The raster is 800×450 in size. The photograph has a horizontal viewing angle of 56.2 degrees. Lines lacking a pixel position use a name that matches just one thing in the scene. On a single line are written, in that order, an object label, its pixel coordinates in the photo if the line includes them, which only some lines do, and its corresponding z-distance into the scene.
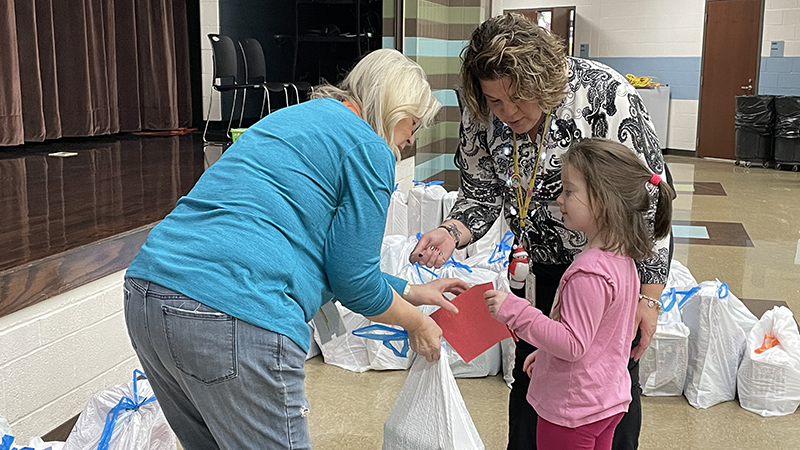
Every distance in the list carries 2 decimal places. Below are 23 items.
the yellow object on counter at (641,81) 10.84
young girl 1.44
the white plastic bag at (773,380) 2.55
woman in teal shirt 1.12
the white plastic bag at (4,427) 1.49
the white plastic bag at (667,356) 2.63
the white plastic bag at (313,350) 2.98
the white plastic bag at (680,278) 2.90
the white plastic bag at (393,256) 3.00
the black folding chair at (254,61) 6.91
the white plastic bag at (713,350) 2.61
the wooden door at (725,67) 10.34
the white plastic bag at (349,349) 2.89
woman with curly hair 1.54
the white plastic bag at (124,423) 1.59
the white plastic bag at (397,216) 3.65
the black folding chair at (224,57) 6.25
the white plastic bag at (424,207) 3.76
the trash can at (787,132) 8.76
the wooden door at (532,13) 12.16
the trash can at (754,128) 9.05
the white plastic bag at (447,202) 3.72
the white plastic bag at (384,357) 2.86
